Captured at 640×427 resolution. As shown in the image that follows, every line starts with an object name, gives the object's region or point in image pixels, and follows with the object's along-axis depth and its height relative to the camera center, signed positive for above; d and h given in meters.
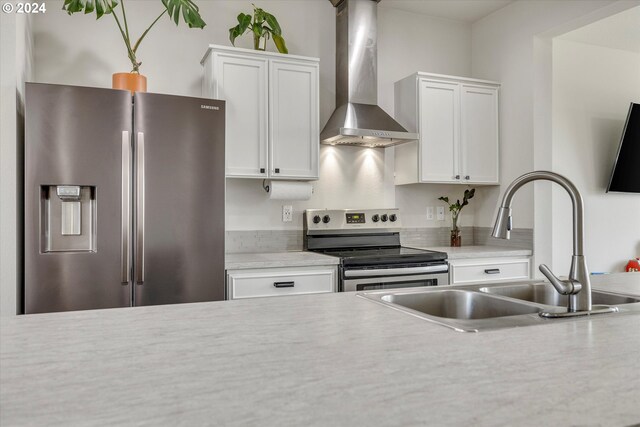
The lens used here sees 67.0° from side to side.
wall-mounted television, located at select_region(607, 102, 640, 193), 4.21 +0.50
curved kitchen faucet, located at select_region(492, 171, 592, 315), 1.32 -0.09
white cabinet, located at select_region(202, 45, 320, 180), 3.16 +0.73
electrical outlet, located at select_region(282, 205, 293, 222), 3.68 +0.03
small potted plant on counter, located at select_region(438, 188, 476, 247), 4.10 +0.03
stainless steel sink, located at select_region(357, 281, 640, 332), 1.50 -0.28
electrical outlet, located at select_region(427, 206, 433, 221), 4.20 +0.03
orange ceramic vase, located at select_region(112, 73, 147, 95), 2.83 +0.79
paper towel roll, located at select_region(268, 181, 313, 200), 3.37 +0.19
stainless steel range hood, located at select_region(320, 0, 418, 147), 3.58 +1.07
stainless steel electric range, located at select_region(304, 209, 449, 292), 3.13 -0.26
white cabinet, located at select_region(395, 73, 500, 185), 3.78 +0.70
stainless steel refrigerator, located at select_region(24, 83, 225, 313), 2.40 +0.10
